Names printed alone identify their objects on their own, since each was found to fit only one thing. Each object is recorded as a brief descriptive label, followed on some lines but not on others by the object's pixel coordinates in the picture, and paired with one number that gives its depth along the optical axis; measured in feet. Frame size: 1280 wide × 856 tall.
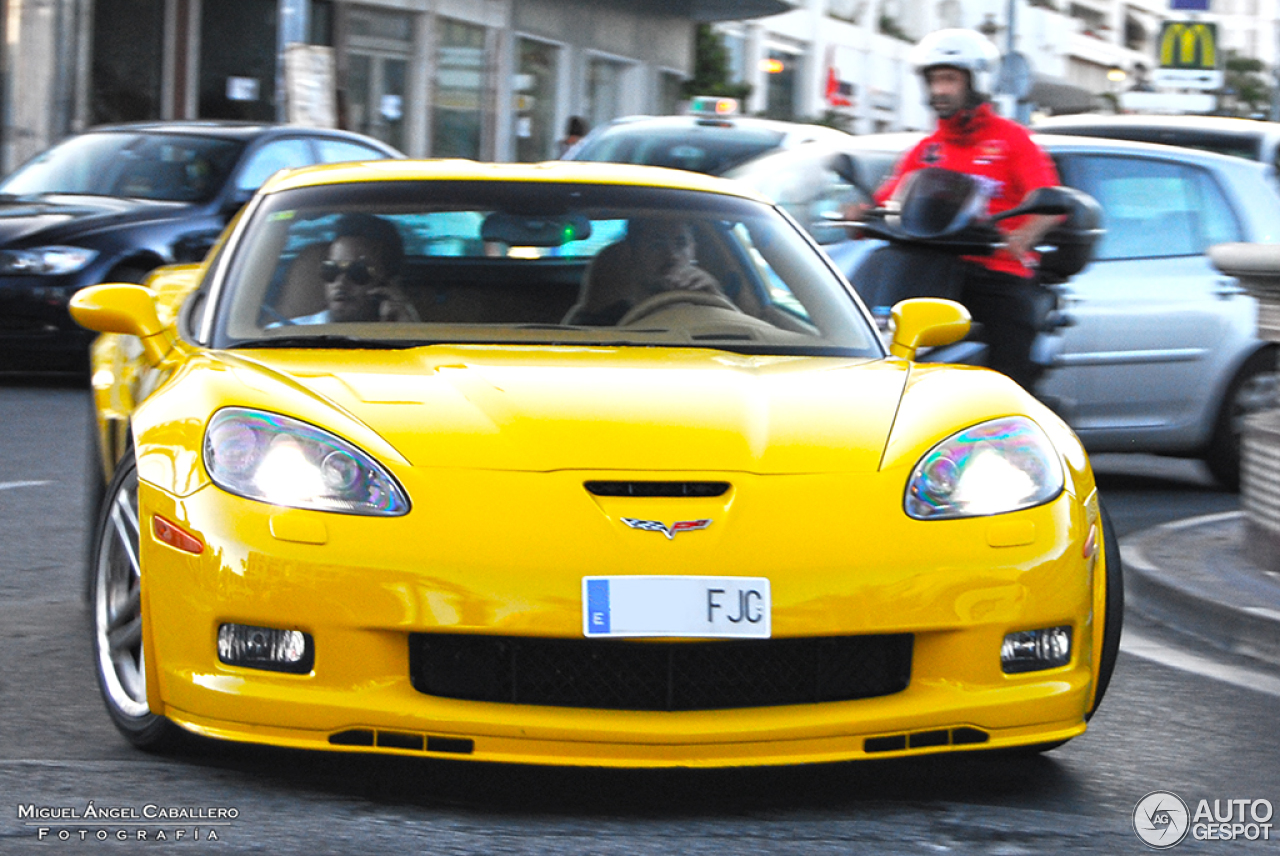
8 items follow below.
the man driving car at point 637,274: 33.53
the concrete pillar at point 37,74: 161.17
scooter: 43.62
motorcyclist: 47.21
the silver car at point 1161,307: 59.11
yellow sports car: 24.03
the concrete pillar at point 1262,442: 45.01
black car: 75.56
